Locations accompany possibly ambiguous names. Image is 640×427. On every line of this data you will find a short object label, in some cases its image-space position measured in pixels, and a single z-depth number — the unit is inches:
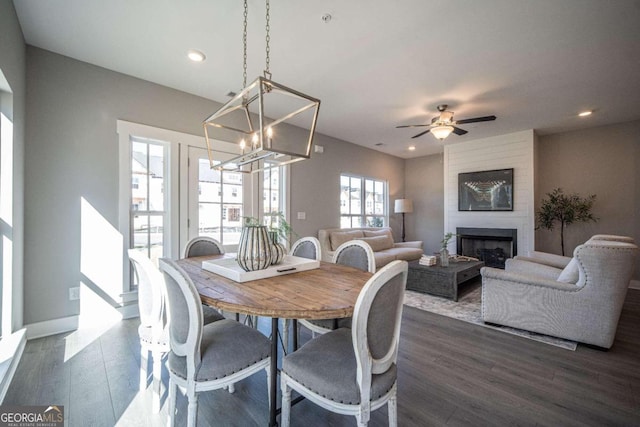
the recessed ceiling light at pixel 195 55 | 103.6
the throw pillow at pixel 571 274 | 95.7
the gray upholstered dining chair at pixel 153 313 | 63.3
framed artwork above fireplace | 205.9
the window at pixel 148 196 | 127.1
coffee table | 143.3
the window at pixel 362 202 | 238.1
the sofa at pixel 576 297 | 88.0
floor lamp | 267.4
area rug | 98.9
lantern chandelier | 59.0
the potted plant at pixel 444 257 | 160.0
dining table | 46.2
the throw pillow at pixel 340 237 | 197.8
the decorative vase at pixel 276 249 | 73.7
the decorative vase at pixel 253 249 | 67.9
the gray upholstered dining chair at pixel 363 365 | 42.5
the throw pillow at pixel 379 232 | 222.9
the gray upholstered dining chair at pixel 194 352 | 48.2
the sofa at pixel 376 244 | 194.5
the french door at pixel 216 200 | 140.8
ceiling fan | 146.2
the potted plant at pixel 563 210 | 187.9
